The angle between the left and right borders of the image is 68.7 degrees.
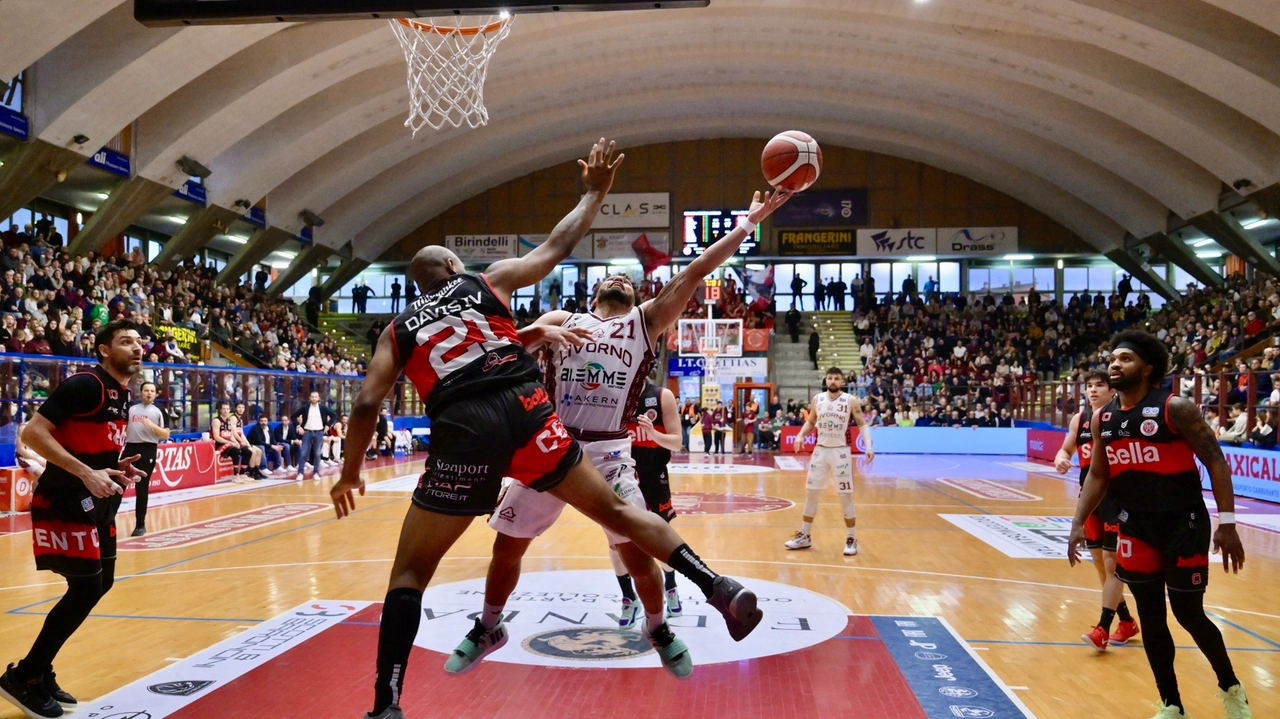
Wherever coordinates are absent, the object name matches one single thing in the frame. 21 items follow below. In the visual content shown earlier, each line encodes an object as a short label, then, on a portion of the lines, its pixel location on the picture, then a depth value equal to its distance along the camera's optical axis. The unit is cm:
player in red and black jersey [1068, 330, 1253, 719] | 434
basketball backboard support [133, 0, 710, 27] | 684
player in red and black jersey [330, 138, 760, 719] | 366
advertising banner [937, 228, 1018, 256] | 3753
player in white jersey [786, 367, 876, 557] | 969
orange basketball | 545
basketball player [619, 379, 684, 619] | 689
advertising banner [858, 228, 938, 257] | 3759
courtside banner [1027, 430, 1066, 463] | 2225
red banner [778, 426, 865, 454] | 2588
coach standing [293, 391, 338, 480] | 1775
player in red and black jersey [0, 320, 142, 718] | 447
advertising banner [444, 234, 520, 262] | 3859
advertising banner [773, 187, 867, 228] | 3762
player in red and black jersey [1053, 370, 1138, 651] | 578
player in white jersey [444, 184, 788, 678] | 435
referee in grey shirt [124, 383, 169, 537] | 1046
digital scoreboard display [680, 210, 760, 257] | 3409
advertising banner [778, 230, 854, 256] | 3775
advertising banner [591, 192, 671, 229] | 3803
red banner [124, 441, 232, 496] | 1535
